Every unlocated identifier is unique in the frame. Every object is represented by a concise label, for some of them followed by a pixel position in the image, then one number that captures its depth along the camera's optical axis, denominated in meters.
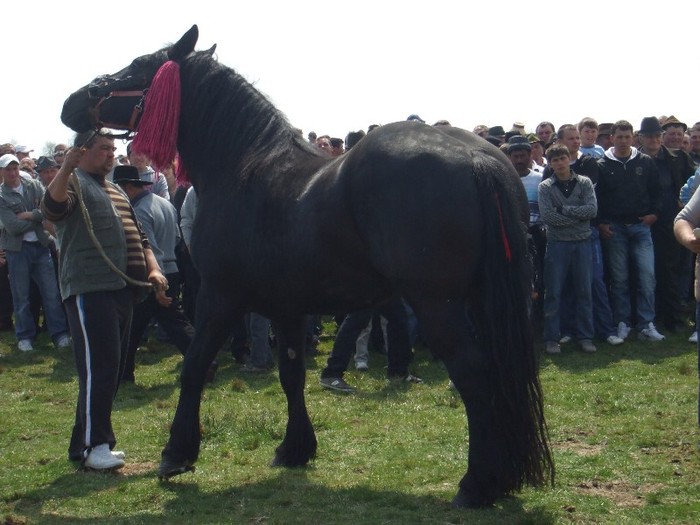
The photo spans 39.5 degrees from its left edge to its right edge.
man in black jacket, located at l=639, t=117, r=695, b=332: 12.49
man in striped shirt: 6.91
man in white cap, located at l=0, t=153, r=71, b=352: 12.78
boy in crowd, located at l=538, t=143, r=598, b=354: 11.31
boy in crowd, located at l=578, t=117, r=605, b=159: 13.20
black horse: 5.59
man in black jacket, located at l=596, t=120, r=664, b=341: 11.91
